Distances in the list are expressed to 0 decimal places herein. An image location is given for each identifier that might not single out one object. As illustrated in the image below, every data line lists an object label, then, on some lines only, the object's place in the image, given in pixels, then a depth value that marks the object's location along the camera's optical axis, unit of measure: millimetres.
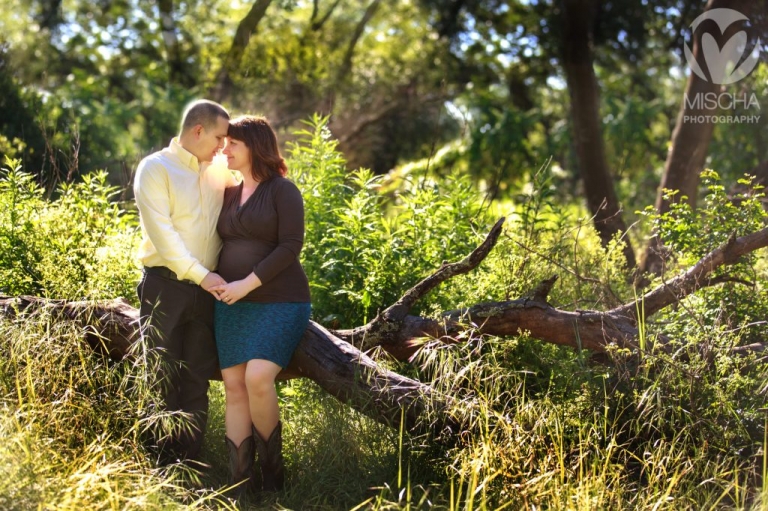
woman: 4305
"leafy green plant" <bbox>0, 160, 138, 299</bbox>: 5168
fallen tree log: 4426
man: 4312
